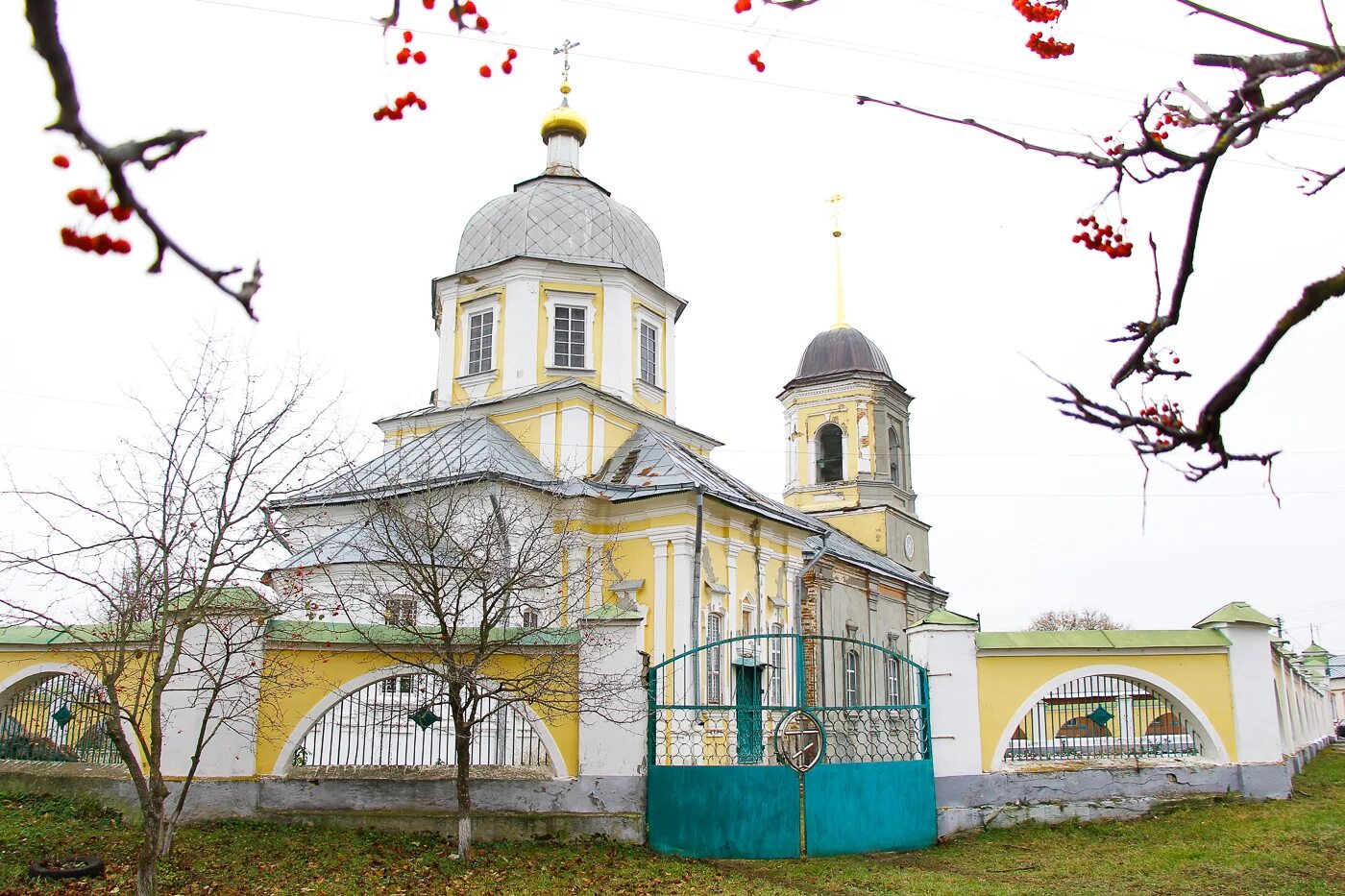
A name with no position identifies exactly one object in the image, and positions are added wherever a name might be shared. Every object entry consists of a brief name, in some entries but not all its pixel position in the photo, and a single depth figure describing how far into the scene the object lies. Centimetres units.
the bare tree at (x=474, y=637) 937
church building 1808
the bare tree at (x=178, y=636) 735
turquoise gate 981
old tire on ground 755
